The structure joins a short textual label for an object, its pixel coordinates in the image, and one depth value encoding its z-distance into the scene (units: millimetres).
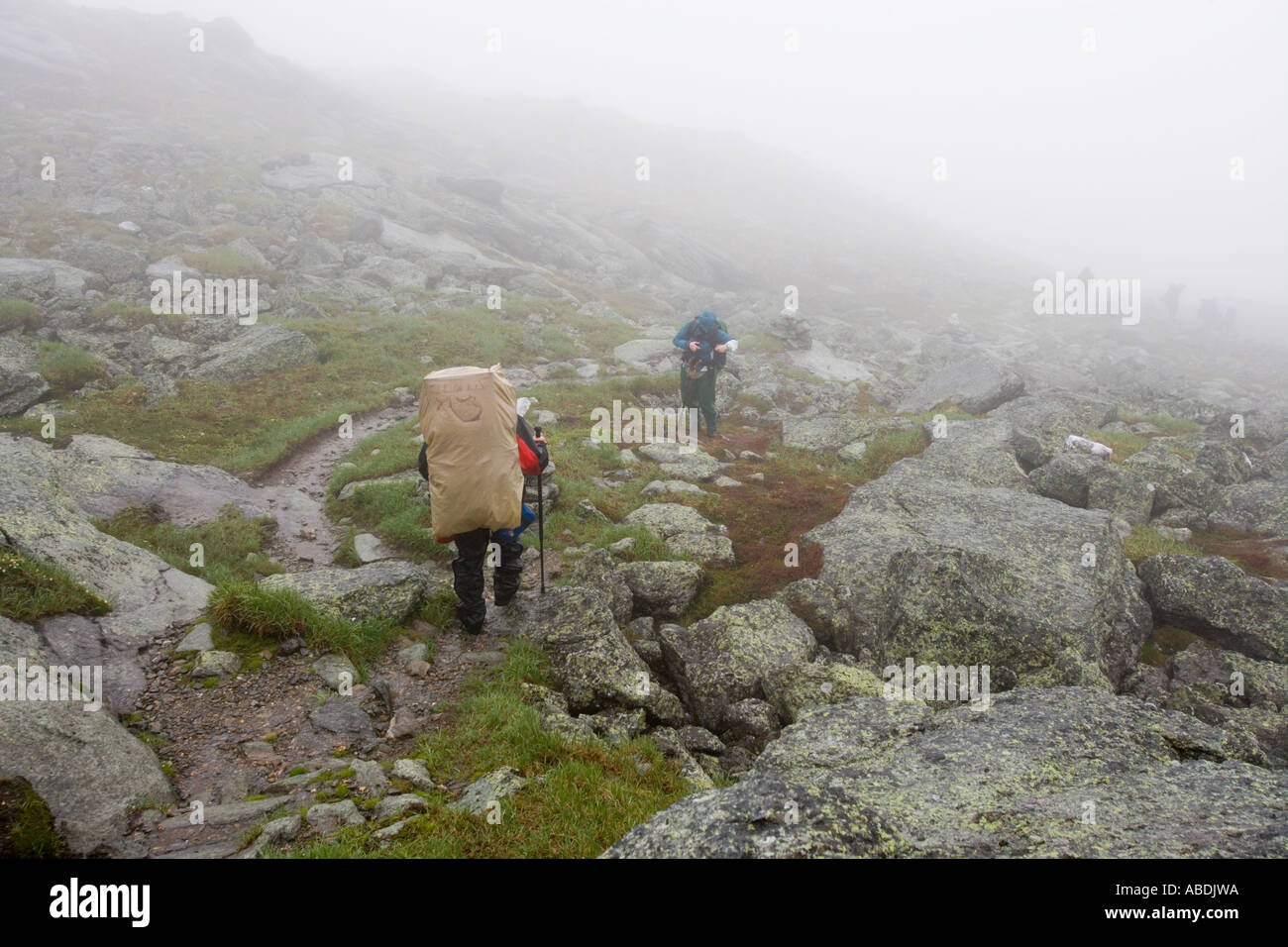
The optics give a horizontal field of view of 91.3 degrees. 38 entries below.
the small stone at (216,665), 8672
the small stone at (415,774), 7344
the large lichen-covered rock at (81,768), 5977
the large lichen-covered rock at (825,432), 22703
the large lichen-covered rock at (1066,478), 17141
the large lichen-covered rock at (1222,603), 11523
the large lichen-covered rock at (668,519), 15117
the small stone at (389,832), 6145
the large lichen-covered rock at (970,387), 27000
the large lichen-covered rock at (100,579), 8398
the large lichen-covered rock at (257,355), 23016
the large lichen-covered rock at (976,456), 17797
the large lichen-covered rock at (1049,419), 19516
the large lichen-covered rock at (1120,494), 16828
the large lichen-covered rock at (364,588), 10648
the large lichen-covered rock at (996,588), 10281
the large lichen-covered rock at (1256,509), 16500
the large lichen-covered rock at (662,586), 12492
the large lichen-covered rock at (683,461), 19219
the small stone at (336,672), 9055
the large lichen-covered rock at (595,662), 9562
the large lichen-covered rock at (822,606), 11922
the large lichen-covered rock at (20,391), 17031
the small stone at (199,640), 9109
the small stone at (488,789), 6777
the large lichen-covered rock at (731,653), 10219
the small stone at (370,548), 13508
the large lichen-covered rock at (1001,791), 5340
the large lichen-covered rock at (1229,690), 9750
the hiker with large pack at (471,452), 9578
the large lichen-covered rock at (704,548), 14258
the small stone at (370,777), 7090
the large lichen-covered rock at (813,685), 9698
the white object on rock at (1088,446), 19750
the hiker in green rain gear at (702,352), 21391
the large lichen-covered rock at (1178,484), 17656
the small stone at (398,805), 6613
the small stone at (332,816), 6348
